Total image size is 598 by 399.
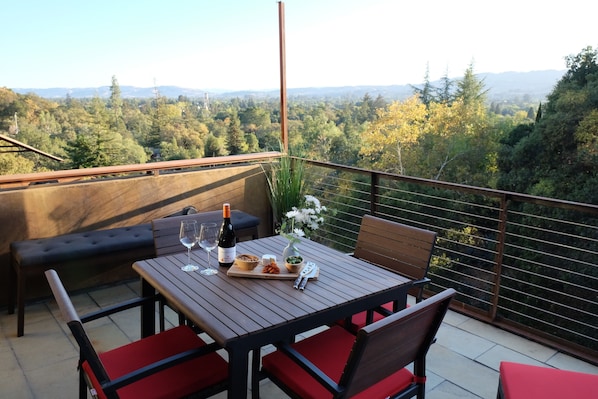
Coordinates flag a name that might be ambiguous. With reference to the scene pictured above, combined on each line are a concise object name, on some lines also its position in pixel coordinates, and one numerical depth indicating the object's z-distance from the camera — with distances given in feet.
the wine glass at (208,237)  6.91
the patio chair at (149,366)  4.74
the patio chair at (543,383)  5.22
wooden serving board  6.60
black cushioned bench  9.85
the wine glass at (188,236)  7.04
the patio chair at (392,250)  7.45
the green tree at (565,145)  42.86
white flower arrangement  7.08
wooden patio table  5.12
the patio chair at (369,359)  4.54
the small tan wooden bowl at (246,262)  6.77
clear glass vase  7.04
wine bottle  7.03
